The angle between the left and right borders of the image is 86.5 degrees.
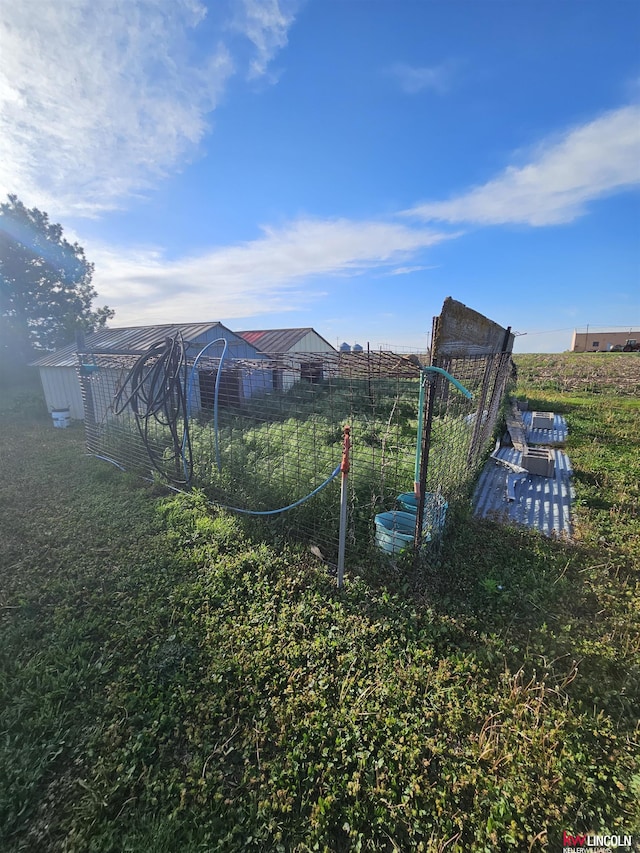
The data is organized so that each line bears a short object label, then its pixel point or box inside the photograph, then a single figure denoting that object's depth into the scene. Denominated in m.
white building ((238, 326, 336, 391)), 16.08
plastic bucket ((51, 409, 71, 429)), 10.29
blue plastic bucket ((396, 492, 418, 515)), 3.50
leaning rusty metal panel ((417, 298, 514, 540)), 2.79
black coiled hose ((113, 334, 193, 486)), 4.62
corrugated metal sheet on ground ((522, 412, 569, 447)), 7.25
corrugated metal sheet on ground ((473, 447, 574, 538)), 4.21
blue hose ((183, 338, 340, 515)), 3.96
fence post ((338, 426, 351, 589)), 2.83
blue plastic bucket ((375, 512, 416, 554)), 3.17
